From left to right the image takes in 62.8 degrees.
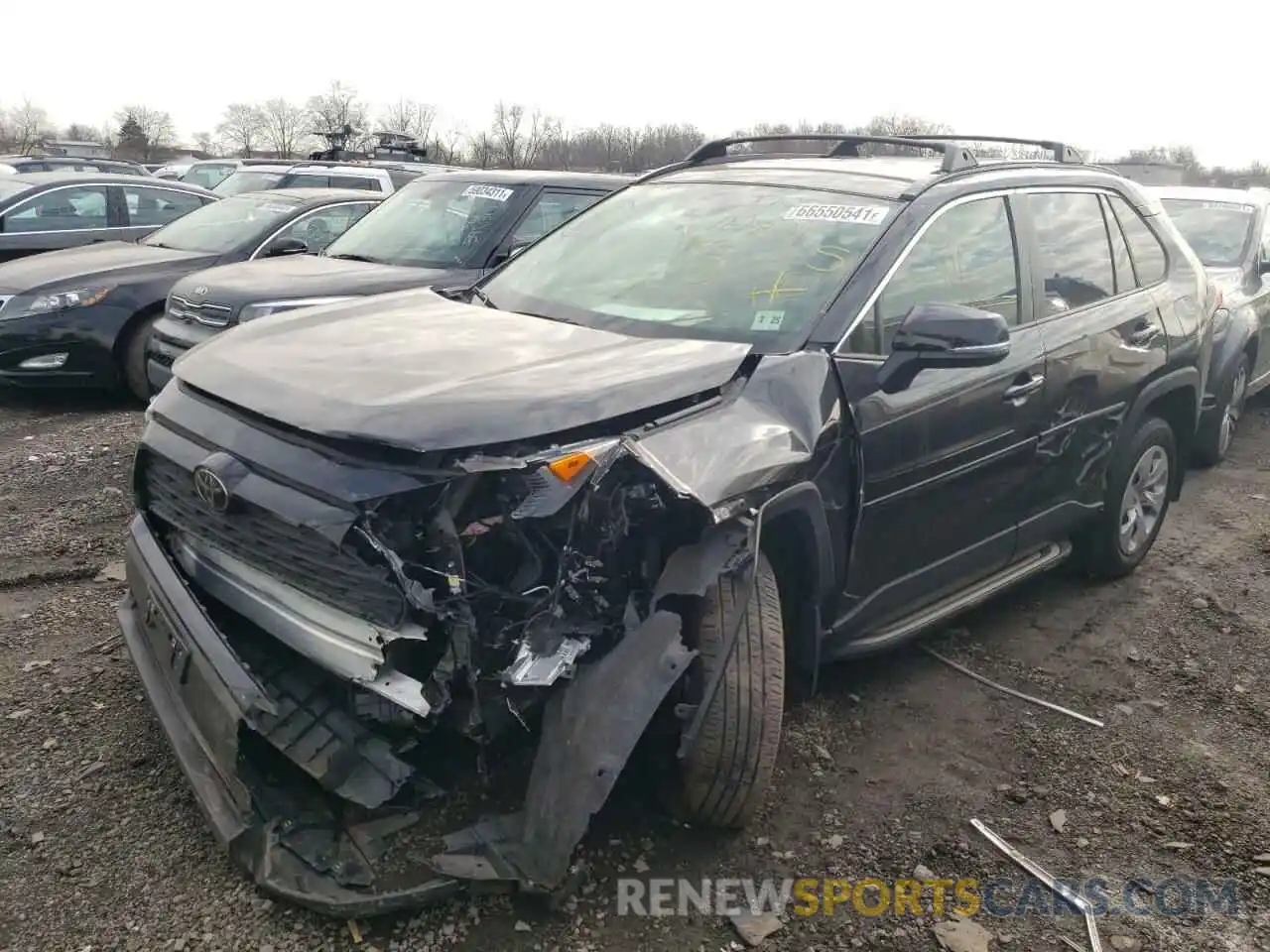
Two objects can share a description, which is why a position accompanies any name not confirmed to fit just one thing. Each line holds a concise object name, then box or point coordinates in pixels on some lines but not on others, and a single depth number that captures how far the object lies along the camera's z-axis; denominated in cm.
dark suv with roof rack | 248
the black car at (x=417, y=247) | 637
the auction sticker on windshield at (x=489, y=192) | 725
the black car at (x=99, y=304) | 696
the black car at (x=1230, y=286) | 690
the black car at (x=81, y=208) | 946
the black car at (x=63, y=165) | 1862
